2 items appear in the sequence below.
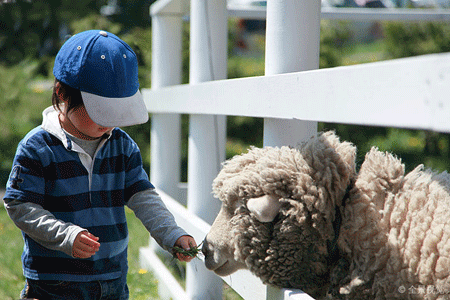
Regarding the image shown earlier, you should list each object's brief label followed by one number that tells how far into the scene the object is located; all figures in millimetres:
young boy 3538
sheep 3242
